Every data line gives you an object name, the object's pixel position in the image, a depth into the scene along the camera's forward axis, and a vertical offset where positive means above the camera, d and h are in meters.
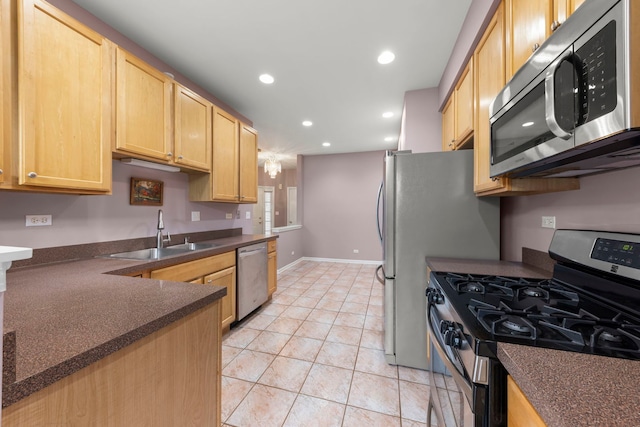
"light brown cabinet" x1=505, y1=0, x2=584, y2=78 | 0.91 +0.82
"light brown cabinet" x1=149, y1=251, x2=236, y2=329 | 1.84 -0.52
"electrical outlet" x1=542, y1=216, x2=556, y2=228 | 1.37 -0.04
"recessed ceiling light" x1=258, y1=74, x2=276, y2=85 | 2.59 +1.45
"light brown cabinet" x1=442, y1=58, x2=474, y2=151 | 1.82 +0.84
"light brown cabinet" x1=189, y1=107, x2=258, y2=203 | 2.70 +0.55
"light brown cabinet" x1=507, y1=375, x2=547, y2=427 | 0.52 -0.46
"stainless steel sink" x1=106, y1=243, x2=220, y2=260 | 2.06 -0.37
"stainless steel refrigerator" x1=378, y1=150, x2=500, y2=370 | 1.81 -0.12
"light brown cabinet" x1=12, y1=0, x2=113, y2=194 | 1.26 +0.62
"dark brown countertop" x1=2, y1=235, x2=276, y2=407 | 0.54 -0.34
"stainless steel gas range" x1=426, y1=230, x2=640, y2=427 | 0.67 -0.34
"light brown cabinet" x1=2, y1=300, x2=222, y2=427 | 0.58 -0.52
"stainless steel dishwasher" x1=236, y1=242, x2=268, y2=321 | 2.59 -0.75
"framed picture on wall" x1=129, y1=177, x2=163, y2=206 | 2.19 +0.19
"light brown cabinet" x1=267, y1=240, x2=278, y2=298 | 3.15 -0.72
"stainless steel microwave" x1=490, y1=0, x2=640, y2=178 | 0.60 +0.36
